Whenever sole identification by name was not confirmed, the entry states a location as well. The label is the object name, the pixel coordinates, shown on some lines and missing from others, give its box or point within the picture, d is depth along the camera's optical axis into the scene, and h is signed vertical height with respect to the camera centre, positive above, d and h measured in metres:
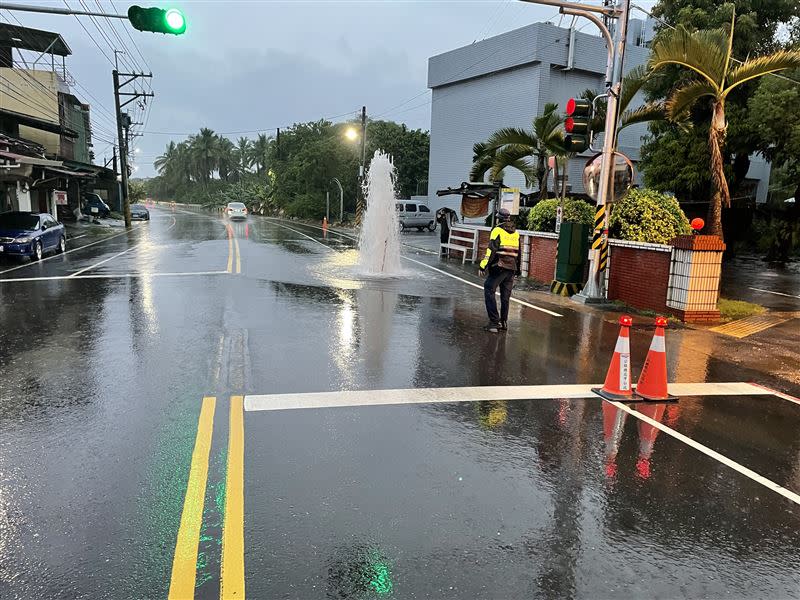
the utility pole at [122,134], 35.44 +3.89
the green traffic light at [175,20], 9.58 +2.88
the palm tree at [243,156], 102.38 +7.93
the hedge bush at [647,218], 12.28 -0.05
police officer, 9.26 -0.83
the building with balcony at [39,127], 26.70 +3.69
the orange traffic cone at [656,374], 6.32 -1.68
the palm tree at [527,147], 19.50 +2.18
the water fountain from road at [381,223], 16.30 -0.43
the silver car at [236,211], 50.50 -0.73
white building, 33.47 +7.58
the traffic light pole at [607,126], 11.29 +1.72
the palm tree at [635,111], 15.95 +2.90
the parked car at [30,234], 16.94 -1.15
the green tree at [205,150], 96.94 +8.29
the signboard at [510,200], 17.44 +0.33
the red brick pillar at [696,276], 10.34 -1.03
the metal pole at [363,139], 39.23 +4.44
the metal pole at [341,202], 48.16 +0.25
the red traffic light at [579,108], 11.24 +1.98
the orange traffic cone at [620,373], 6.31 -1.70
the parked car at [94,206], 44.81 -0.65
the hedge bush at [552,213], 14.61 -0.01
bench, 20.45 -1.13
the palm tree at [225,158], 98.69 +7.32
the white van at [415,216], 39.31 -0.51
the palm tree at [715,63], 11.64 +3.04
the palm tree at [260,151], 95.00 +8.34
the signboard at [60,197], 33.44 -0.04
